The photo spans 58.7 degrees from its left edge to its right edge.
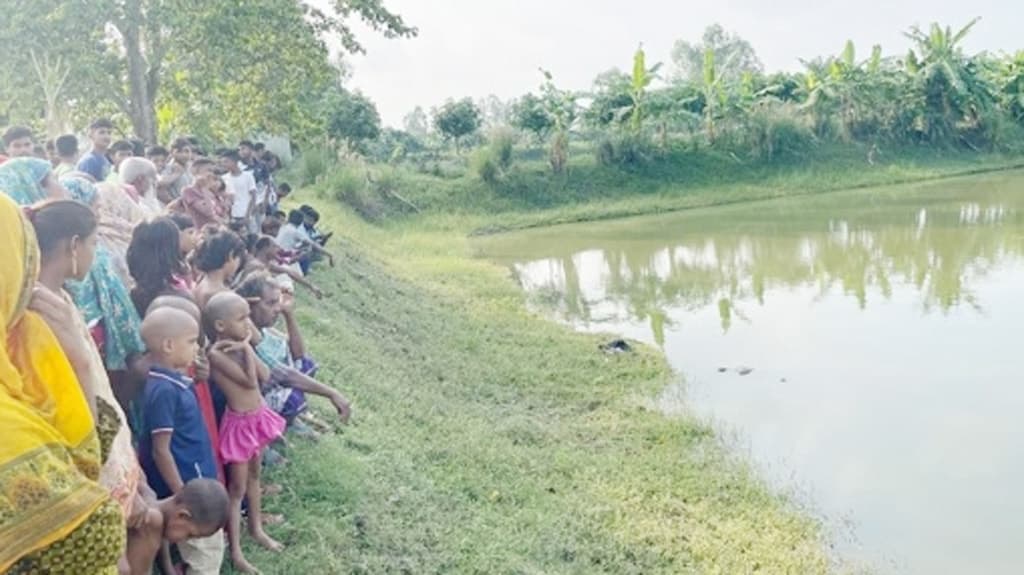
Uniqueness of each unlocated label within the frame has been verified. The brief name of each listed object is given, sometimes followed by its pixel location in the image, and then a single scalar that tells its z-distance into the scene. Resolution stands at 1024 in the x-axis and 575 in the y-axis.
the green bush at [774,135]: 23.58
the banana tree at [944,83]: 24.62
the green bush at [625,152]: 23.05
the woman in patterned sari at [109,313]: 3.05
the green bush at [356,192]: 18.80
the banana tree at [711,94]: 23.61
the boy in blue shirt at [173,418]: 2.81
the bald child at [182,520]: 2.42
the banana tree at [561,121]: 22.80
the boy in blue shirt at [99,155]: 5.62
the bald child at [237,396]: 3.27
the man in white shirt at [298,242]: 8.14
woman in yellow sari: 1.77
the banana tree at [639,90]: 22.38
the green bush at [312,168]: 19.47
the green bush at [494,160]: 22.03
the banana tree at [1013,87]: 26.59
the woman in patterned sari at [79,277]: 2.25
